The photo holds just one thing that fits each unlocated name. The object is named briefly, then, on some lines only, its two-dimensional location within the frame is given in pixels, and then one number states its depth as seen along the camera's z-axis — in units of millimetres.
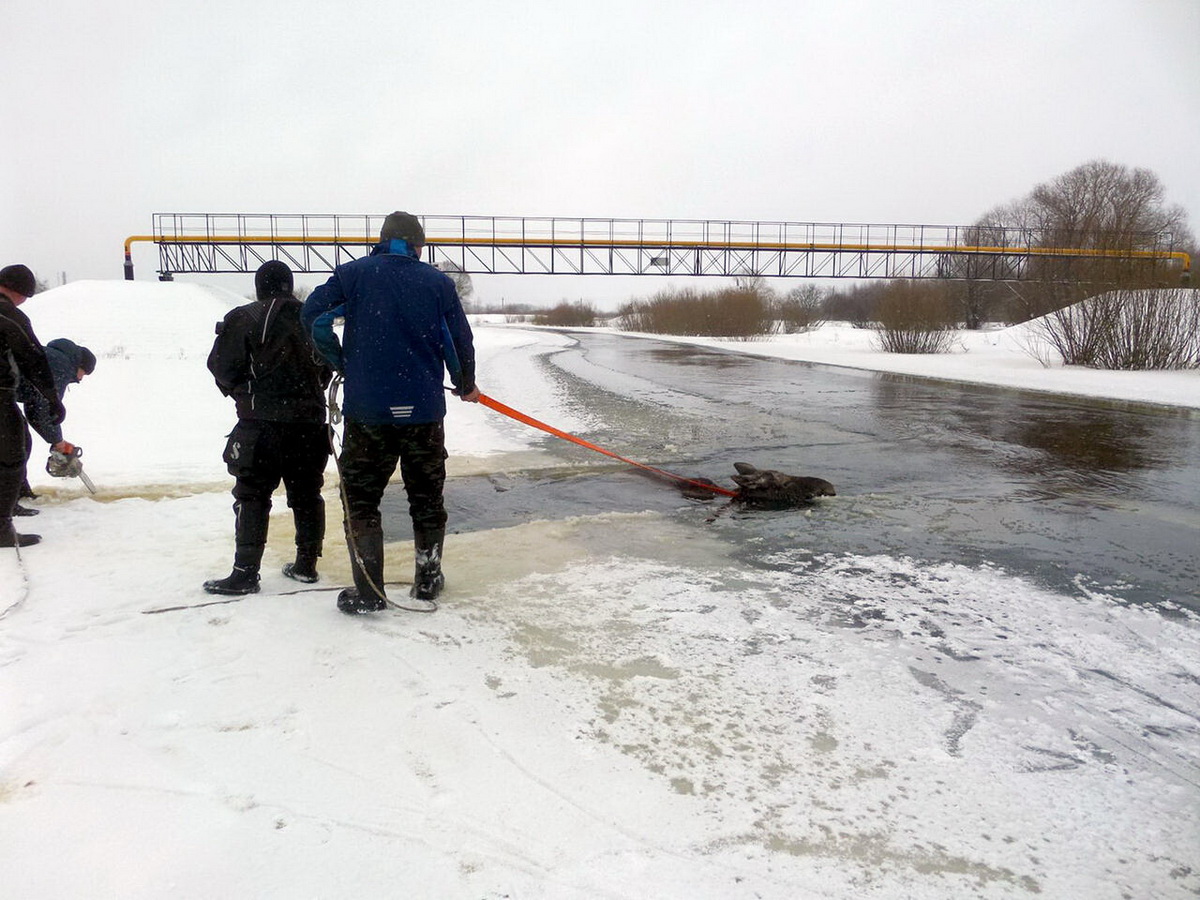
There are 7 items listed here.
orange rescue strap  5470
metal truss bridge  38500
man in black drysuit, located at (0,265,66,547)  4641
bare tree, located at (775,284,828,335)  61406
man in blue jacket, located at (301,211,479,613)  3666
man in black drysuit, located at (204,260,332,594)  3996
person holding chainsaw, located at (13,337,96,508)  5156
